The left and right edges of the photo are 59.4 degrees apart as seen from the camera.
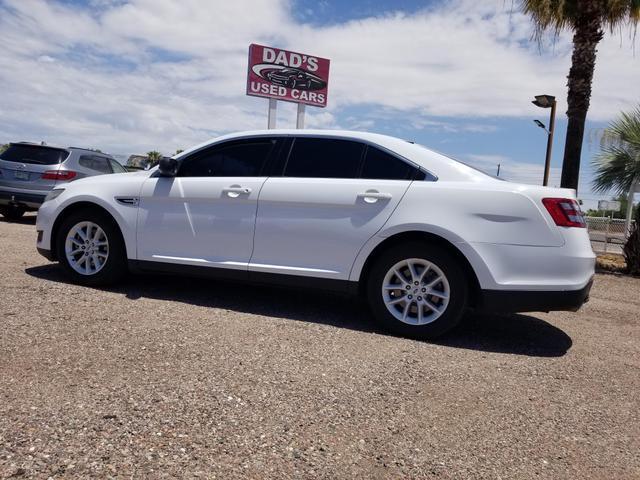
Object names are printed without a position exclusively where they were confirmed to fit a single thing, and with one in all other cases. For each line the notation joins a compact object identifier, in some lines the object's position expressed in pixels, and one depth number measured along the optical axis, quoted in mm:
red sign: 21094
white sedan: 4230
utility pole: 17652
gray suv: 10609
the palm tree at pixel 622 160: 12375
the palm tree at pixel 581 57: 11055
